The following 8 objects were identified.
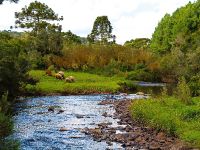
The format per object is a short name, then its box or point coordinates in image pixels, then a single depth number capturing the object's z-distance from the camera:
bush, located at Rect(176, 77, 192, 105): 26.42
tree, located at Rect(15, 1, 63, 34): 84.16
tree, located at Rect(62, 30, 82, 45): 111.03
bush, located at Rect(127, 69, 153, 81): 60.53
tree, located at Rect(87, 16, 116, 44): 112.19
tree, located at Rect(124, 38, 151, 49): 153.10
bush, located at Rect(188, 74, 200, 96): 33.06
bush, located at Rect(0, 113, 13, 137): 11.22
